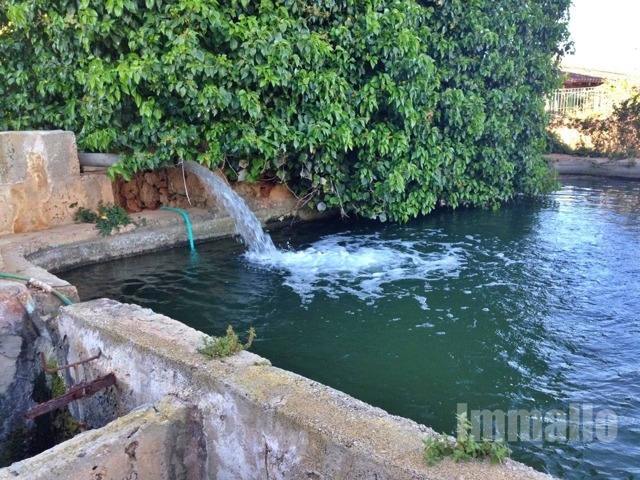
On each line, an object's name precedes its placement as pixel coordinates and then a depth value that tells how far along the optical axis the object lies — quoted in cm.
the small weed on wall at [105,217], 828
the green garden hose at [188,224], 895
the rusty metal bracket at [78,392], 355
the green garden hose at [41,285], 482
